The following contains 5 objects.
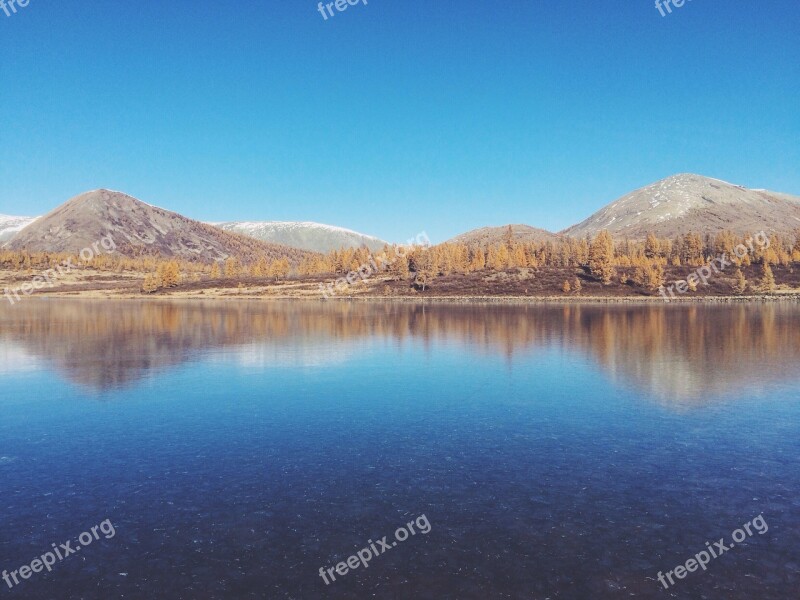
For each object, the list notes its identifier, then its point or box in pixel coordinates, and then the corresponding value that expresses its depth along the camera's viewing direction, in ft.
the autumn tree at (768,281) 522.88
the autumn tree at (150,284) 615.57
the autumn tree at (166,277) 645.42
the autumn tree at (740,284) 502.62
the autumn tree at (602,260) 565.12
